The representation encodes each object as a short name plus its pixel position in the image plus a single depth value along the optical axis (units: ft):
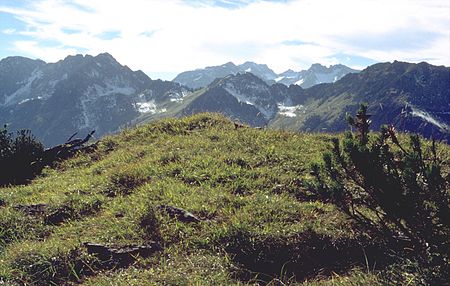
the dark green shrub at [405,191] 17.54
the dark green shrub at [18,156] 48.98
